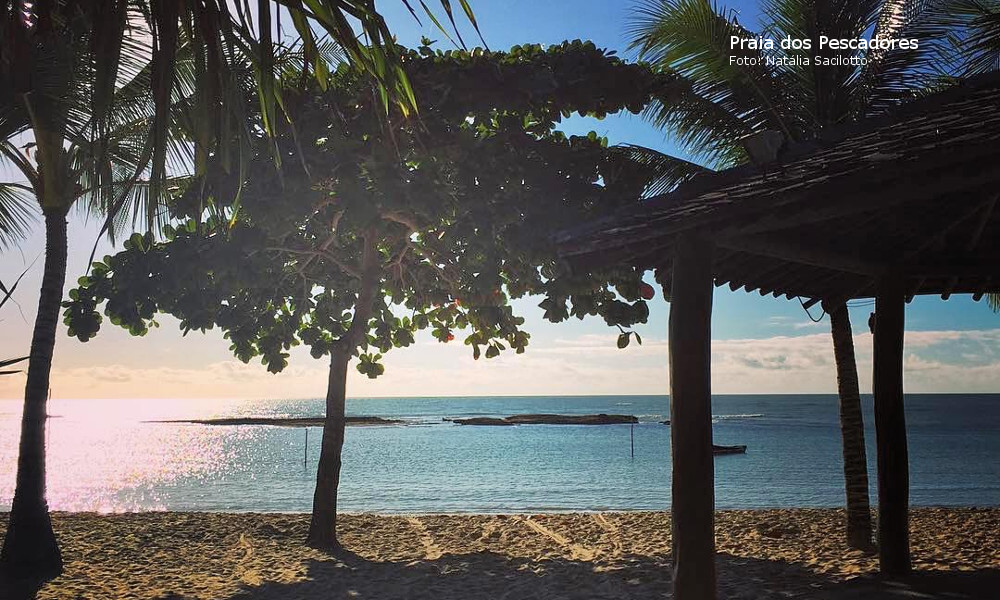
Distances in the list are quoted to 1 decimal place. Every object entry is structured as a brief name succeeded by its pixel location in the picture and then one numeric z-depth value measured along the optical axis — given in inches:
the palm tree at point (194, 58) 104.4
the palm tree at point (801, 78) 442.9
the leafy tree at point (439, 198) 377.7
